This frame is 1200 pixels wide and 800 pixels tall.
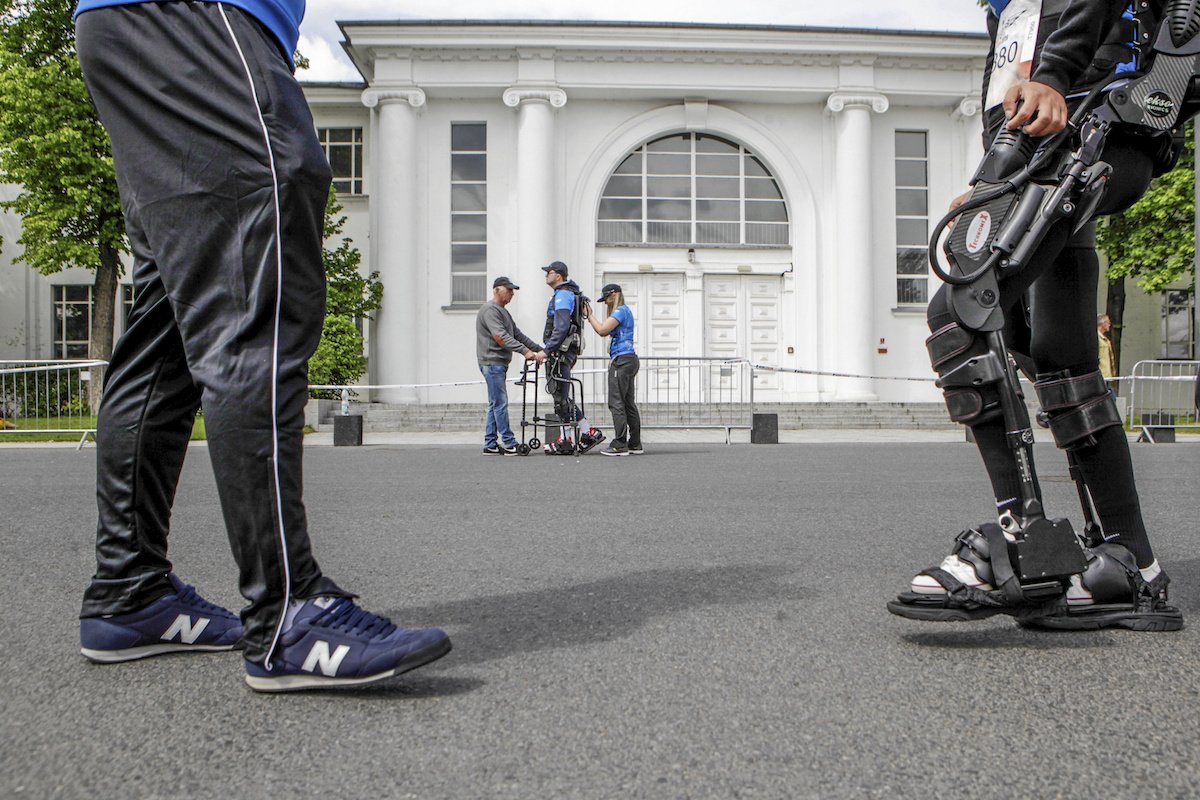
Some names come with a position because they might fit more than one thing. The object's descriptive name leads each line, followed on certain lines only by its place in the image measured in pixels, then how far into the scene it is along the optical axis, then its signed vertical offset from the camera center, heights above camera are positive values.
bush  21.27 +0.76
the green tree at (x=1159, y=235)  23.61 +3.63
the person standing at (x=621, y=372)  11.75 +0.25
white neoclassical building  25.17 +5.18
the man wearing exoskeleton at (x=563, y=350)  12.03 +0.50
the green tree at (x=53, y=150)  22.77 +5.20
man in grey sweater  12.21 +0.46
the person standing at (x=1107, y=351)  16.11 +0.66
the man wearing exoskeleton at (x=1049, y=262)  2.41 +0.32
